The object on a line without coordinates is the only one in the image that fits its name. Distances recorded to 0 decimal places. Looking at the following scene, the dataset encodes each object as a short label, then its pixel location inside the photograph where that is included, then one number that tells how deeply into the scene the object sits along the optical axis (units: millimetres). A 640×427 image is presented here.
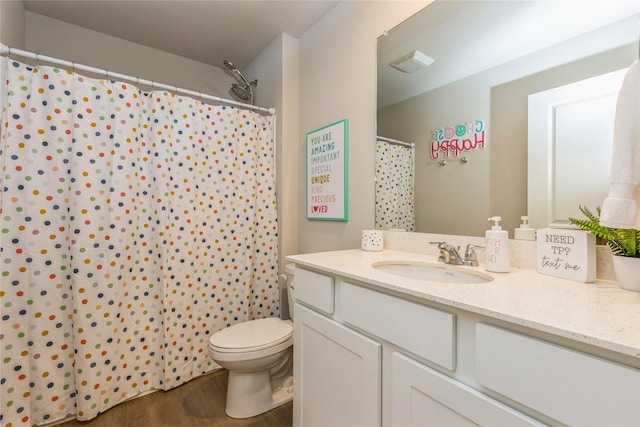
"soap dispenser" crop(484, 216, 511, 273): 994
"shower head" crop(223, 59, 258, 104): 2391
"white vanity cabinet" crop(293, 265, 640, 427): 525
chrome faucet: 1125
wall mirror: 907
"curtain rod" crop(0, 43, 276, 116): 1380
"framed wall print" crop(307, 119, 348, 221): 1796
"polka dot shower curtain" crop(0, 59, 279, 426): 1413
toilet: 1479
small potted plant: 754
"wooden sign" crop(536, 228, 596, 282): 837
